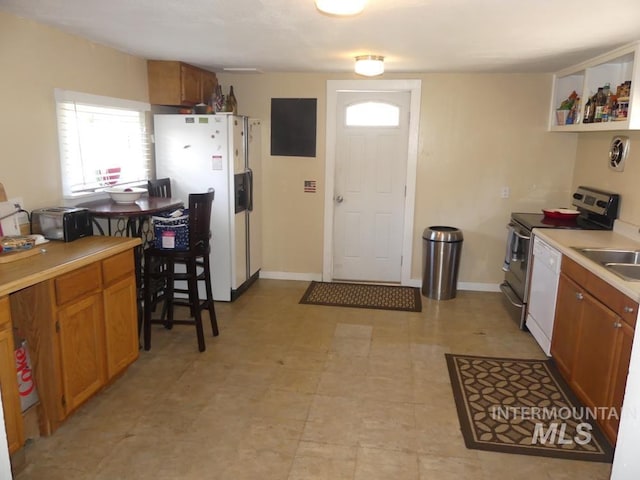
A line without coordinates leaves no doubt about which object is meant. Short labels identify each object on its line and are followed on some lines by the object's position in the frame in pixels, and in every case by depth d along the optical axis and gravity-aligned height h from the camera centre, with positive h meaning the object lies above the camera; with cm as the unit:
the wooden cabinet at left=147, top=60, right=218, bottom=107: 433 +60
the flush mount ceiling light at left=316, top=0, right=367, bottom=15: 207 +63
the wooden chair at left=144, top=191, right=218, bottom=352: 350 -78
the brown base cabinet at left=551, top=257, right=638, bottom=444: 242 -101
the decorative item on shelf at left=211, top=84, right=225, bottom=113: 455 +45
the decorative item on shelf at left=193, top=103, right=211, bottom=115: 448 +38
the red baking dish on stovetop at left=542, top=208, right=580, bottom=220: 417 -48
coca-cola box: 246 -117
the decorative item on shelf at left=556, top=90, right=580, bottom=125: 422 +42
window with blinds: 339 +5
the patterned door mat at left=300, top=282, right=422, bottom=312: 472 -144
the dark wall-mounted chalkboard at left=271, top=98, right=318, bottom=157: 510 +27
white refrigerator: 441 -18
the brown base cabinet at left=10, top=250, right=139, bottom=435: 245 -98
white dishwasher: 342 -99
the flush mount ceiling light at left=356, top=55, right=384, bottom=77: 387 +71
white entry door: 508 -32
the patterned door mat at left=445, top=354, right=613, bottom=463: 256 -149
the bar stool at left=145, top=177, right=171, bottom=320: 406 -41
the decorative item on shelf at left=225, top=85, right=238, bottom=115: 467 +46
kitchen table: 321 -42
